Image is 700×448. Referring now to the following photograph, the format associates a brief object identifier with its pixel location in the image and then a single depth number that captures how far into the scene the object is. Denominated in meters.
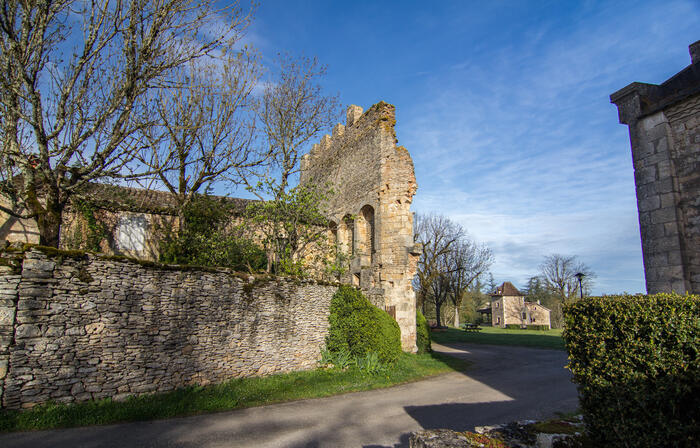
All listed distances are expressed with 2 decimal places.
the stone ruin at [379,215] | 14.36
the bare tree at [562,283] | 45.91
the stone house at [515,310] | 49.91
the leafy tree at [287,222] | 12.98
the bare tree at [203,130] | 13.35
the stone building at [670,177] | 6.03
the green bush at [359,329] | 11.12
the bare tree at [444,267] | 30.20
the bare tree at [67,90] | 8.55
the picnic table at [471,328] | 31.89
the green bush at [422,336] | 15.02
